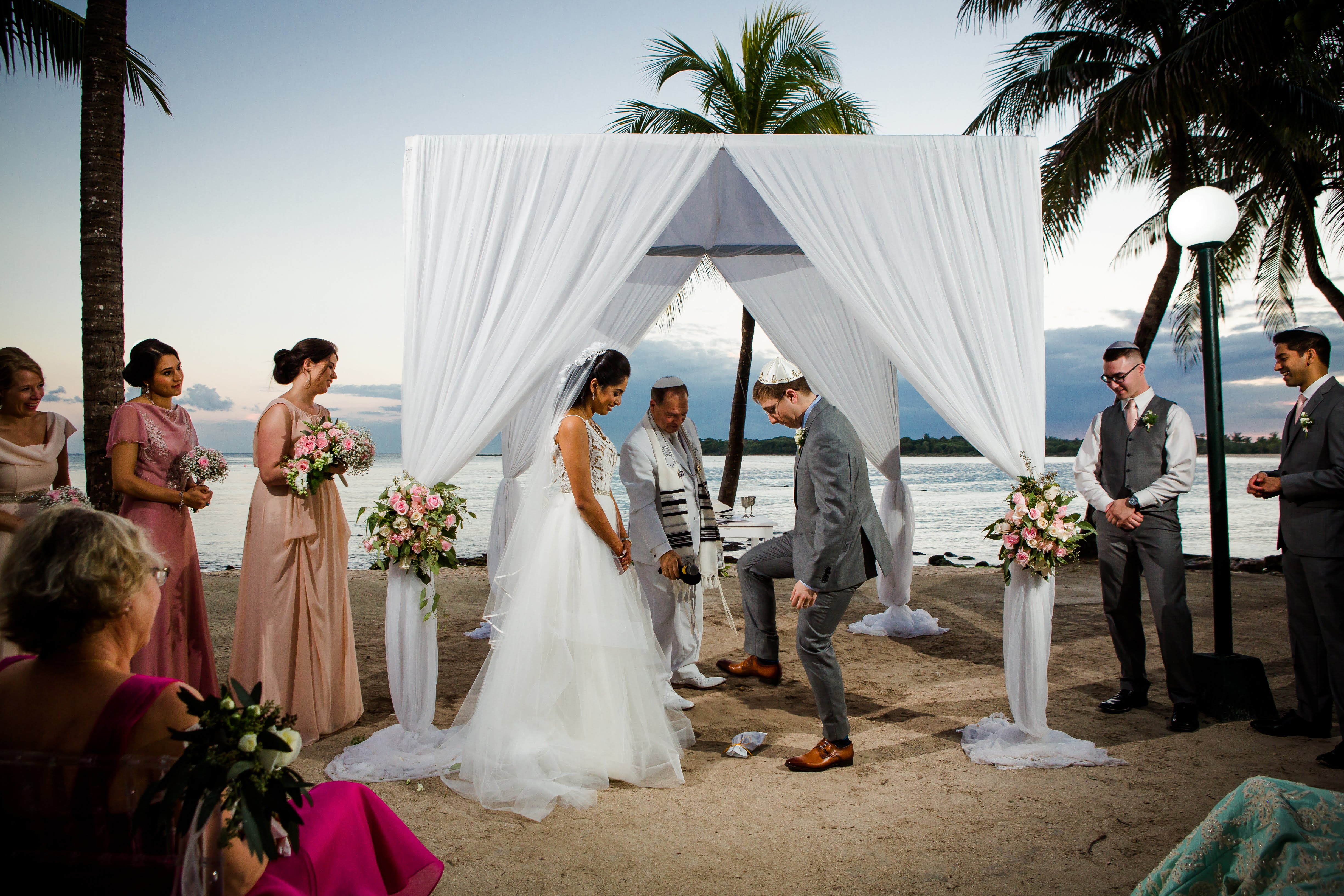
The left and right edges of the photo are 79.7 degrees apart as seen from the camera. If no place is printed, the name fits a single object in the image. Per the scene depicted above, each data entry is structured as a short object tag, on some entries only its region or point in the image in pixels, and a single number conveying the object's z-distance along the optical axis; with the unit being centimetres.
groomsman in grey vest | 432
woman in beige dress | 378
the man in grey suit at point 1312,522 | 389
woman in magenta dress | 148
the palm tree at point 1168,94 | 838
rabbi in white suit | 500
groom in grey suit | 367
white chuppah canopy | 399
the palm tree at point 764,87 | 1188
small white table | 718
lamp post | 445
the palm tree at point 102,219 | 571
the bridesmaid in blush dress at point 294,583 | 418
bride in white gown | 361
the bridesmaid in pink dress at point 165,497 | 390
